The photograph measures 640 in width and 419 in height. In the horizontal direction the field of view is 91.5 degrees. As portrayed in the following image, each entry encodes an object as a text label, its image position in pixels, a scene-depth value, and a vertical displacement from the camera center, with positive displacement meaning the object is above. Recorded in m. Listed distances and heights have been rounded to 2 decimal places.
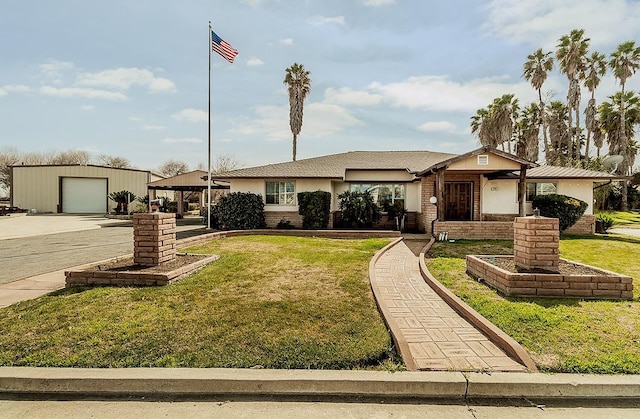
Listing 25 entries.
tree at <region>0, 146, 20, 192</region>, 46.66 +6.91
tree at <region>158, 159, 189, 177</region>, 60.55 +7.43
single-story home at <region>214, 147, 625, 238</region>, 12.73 +1.07
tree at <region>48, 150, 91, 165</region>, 56.28 +8.83
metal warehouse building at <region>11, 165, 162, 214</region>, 30.20 +1.73
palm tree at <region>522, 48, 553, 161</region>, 28.81 +13.15
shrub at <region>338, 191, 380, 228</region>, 15.14 -0.13
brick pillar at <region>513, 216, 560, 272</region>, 5.56 -0.65
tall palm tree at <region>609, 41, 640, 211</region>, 26.50 +12.72
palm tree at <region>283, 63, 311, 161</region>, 30.02 +11.57
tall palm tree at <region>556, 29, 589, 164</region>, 26.31 +12.76
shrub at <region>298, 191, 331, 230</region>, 15.16 -0.10
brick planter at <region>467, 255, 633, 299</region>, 5.00 -1.25
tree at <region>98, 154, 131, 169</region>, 58.80 +8.40
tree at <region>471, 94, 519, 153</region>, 30.97 +8.84
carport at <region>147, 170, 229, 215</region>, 23.38 +1.66
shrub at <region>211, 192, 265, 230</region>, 15.08 -0.28
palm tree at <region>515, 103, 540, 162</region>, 32.28 +7.93
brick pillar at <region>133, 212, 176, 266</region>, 5.95 -0.64
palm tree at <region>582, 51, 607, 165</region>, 27.44 +11.97
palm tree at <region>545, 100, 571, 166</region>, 31.56 +8.10
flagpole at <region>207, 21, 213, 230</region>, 15.07 +1.37
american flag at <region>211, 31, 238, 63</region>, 14.17 +7.24
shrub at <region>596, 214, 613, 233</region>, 14.79 -0.73
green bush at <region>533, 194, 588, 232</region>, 13.77 -0.01
